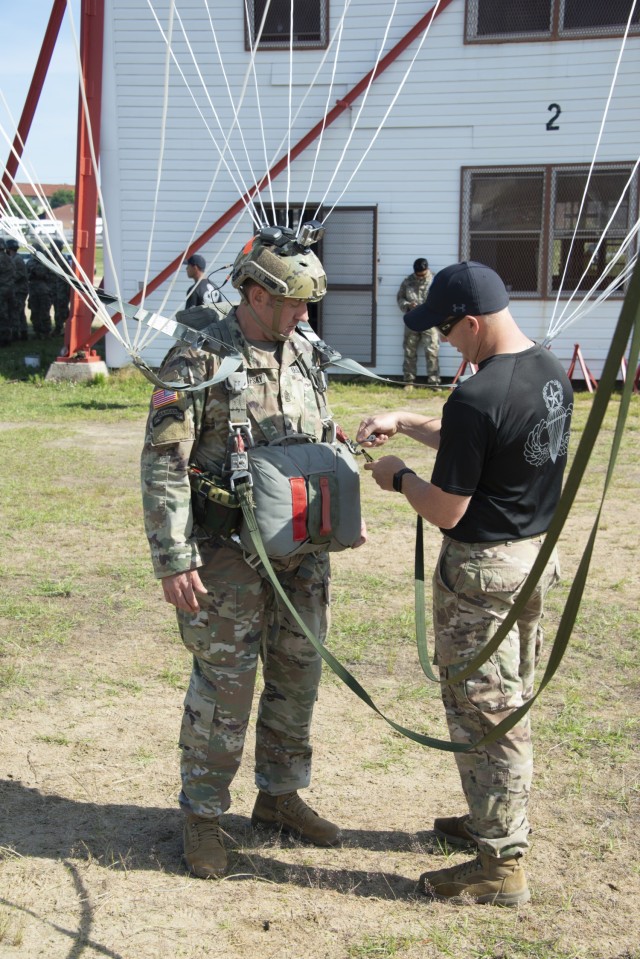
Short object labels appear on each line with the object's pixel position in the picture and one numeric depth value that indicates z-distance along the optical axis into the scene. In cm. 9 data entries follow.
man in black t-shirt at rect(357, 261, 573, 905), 275
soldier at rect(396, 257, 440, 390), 1352
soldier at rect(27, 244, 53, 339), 2047
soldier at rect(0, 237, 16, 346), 1830
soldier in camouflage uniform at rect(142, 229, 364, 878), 302
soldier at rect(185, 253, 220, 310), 1132
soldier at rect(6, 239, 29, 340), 1909
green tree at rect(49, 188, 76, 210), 10300
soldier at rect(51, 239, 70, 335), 2165
